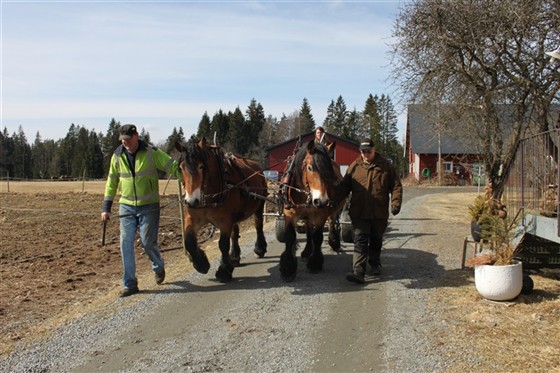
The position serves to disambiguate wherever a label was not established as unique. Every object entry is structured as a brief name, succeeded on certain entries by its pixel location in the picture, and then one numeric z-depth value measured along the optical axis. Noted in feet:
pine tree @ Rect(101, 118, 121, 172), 286.25
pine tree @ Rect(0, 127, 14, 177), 297.65
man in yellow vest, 20.35
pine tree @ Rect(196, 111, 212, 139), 270.87
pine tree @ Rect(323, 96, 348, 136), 301.43
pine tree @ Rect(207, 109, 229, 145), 261.56
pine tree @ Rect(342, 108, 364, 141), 282.07
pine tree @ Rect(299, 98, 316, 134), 284.76
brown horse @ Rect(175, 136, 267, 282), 19.63
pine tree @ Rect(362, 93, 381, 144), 252.62
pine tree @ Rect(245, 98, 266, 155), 276.62
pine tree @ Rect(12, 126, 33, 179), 305.43
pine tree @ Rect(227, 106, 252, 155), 261.91
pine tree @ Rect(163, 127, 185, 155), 281.17
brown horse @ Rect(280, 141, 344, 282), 19.76
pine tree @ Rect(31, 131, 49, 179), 308.07
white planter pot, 17.57
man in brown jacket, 21.17
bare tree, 26.00
